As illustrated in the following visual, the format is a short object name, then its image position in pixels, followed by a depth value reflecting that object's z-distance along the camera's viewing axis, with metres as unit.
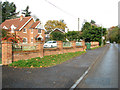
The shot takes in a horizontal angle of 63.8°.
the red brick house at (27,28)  21.87
